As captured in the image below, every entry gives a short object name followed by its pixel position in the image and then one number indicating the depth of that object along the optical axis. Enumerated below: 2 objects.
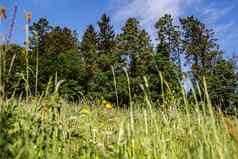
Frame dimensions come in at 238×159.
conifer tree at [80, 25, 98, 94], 18.12
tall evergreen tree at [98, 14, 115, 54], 23.51
